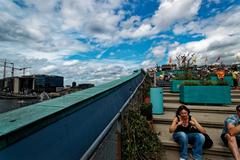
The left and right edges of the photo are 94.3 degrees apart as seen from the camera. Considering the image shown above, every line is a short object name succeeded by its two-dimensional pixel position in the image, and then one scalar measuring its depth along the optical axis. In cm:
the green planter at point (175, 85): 530
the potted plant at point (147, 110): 284
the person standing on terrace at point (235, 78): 676
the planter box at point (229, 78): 711
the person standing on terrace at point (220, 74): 622
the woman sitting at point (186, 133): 207
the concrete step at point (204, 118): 275
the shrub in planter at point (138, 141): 186
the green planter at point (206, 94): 381
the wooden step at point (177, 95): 452
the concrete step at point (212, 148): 211
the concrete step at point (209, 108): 335
